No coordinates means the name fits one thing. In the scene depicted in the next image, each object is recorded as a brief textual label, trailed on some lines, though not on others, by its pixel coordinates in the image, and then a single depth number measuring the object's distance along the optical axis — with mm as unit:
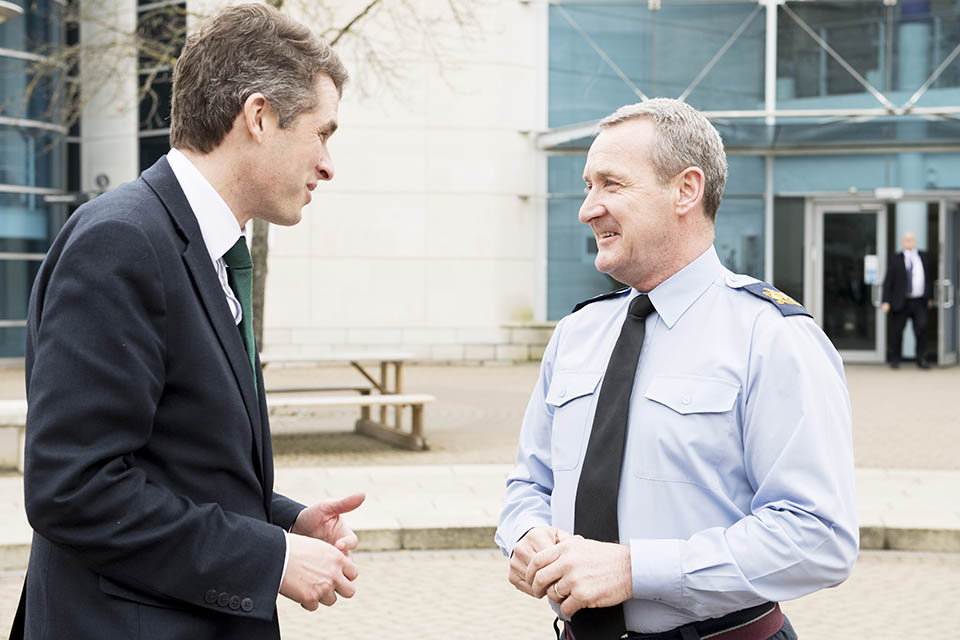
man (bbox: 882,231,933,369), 19172
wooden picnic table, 10562
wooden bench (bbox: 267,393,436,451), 10492
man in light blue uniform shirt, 2178
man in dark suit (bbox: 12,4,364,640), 1845
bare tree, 19641
